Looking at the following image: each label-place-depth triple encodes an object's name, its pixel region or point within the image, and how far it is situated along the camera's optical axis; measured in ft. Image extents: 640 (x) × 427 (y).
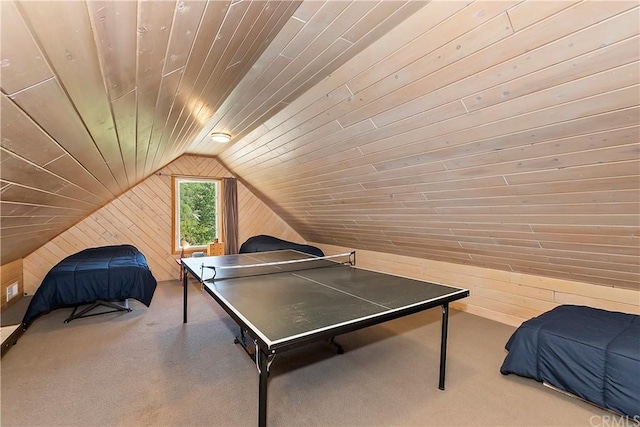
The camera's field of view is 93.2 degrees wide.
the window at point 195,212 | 18.85
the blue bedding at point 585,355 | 6.51
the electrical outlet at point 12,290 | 12.89
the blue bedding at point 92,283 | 10.68
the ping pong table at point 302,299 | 5.04
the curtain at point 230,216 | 19.85
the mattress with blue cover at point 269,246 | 18.63
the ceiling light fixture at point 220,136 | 11.91
